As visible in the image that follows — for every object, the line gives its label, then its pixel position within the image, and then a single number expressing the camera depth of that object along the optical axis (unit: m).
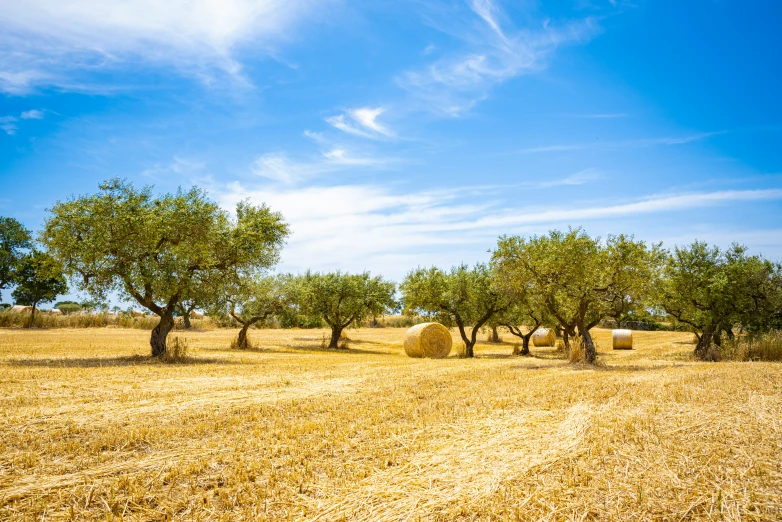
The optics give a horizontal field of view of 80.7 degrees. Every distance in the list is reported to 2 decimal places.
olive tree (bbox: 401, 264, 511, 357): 30.97
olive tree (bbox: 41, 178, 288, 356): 19.73
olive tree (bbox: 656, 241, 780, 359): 23.36
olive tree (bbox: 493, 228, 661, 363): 20.59
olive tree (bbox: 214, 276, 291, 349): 35.13
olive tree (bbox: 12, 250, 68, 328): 49.06
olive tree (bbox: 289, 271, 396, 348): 38.56
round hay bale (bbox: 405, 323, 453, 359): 28.61
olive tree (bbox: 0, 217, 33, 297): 47.56
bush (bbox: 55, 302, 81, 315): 76.04
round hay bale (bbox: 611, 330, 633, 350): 37.88
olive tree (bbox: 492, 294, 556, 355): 30.31
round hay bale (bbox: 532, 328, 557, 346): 42.31
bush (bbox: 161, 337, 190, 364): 20.41
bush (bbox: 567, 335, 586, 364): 20.89
